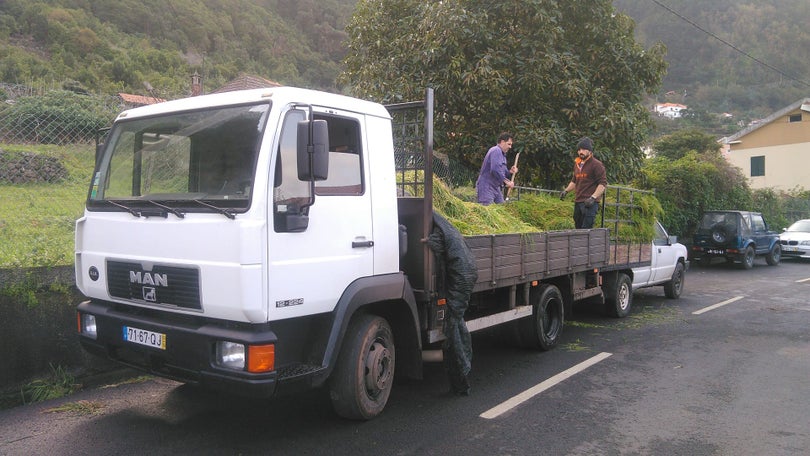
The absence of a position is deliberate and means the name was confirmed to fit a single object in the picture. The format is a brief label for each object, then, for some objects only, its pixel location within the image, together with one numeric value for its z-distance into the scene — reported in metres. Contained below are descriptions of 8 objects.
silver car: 19.81
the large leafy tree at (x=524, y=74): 11.15
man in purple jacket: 7.77
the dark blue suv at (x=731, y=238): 17.23
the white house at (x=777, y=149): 35.44
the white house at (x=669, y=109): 82.34
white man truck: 3.64
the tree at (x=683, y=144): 35.62
